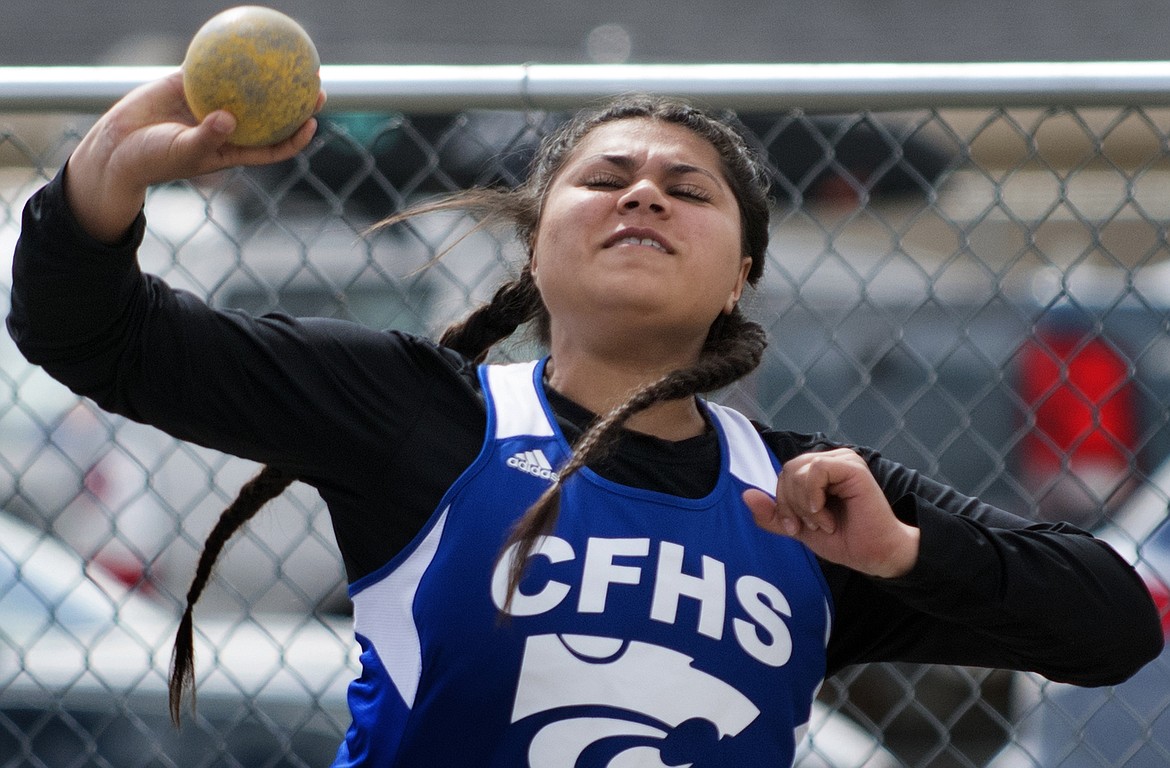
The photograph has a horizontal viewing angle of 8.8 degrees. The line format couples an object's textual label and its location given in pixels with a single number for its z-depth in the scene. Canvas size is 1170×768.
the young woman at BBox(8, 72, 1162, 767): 5.87
